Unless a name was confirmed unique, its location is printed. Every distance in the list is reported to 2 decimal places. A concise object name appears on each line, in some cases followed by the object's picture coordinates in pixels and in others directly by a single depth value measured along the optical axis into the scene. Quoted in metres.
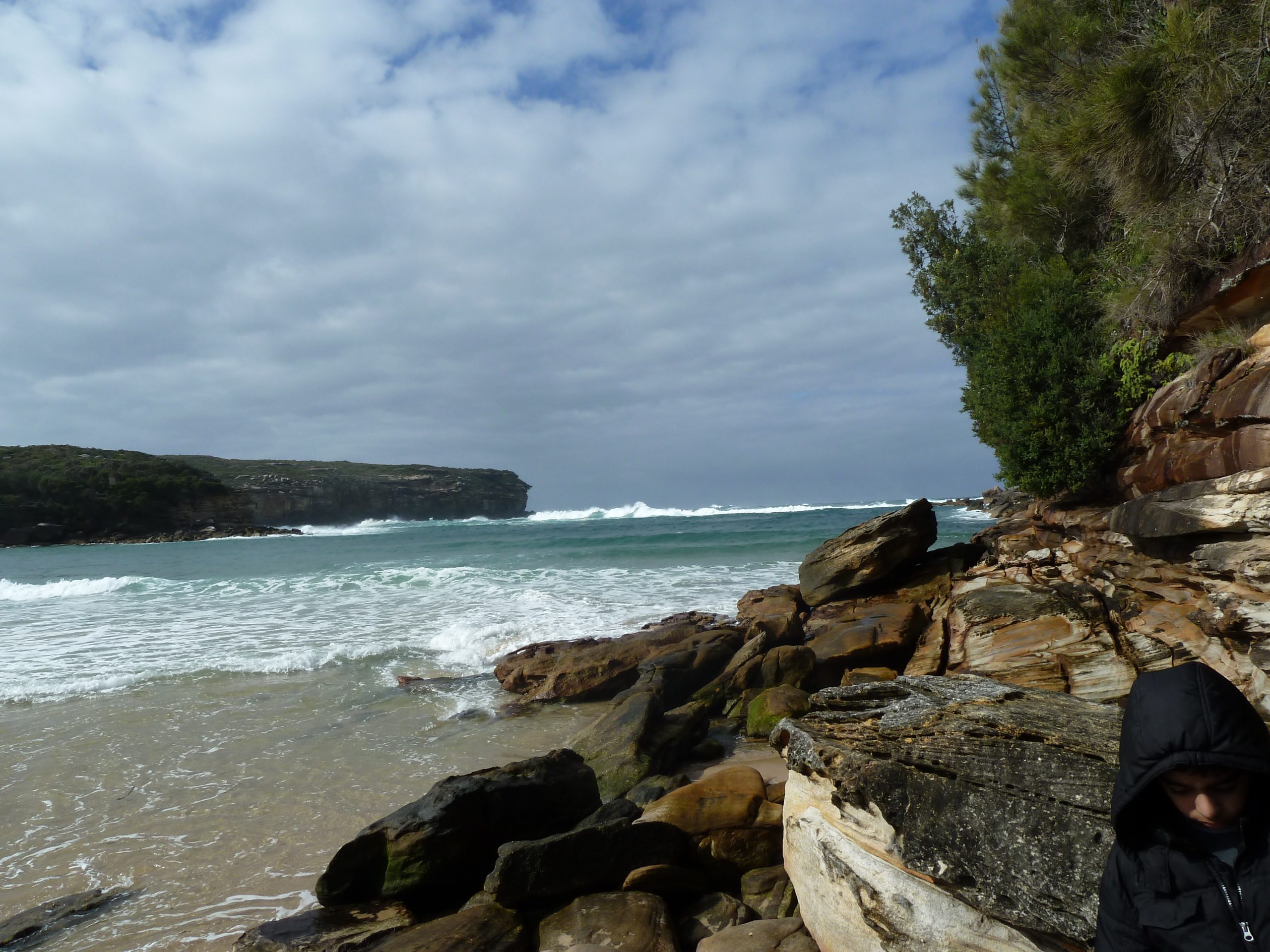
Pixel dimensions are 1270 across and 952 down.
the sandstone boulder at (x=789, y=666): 10.17
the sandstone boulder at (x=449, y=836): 5.17
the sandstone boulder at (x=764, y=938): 4.04
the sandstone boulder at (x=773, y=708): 8.73
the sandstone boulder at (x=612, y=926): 4.39
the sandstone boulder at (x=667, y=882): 4.96
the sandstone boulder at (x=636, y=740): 7.49
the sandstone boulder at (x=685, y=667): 10.62
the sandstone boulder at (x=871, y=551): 13.18
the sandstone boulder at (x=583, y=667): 11.18
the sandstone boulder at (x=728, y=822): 5.36
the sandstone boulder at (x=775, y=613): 12.09
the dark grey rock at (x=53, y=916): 4.99
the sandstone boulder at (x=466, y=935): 4.36
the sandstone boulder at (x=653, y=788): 6.79
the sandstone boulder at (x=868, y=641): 10.31
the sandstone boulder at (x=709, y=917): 4.61
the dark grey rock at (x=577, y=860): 4.86
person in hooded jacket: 2.09
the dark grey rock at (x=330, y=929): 4.52
